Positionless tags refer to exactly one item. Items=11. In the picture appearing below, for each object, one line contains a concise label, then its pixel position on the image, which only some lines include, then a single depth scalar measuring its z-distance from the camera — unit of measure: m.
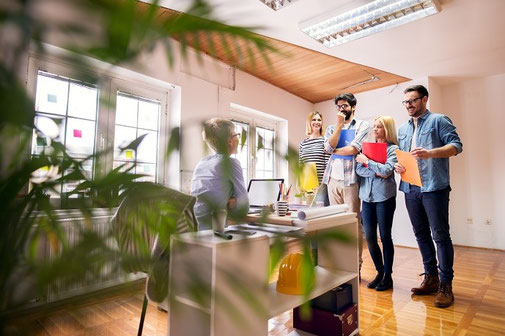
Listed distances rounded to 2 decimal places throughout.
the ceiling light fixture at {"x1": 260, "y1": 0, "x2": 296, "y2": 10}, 2.28
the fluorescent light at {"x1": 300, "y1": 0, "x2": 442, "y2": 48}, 2.40
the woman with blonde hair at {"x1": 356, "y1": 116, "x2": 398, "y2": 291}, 2.13
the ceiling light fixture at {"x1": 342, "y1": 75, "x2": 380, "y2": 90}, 4.07
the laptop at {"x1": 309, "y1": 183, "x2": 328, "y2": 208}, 1.73
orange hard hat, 1.32
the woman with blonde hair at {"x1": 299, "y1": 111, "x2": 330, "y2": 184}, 1.94
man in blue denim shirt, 1.93
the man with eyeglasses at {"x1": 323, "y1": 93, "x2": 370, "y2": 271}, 2.15
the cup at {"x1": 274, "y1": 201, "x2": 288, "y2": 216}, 1.45
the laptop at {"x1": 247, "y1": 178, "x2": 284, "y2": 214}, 1.54
